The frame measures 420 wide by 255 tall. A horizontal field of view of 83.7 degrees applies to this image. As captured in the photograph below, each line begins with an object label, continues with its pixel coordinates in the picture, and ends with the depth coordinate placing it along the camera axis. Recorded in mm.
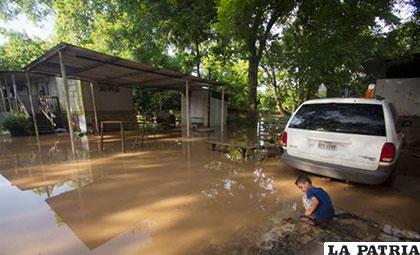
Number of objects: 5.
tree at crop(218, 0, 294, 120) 8547
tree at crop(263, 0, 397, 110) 8727
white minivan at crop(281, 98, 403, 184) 3784
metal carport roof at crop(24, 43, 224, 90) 6539
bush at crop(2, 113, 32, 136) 11227
